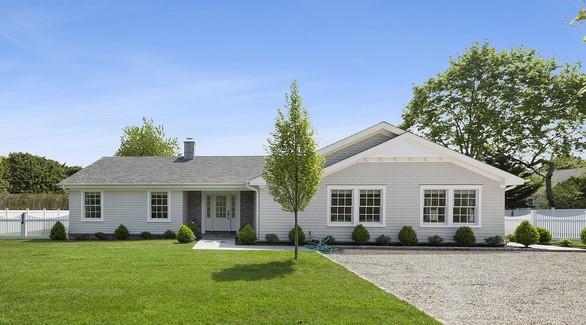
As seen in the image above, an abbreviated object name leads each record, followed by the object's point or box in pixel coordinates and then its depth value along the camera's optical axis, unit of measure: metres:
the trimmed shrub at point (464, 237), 17.58
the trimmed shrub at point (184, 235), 18.09
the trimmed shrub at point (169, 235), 20.36
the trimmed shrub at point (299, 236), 17.55
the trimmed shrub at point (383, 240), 17.77
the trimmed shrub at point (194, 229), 19.98
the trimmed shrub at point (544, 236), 19.05
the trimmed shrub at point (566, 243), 18.67
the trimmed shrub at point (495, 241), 17.77
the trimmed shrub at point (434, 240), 17.78
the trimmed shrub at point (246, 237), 17.42
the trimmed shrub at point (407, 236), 17.56
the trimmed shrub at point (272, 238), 17.84
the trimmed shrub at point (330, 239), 17.80
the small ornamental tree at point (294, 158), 12.93
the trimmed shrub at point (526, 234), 17.84
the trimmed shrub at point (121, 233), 20.09
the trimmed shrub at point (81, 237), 20.55
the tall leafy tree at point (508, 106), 32.19
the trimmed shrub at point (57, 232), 20.03
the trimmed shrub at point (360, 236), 17.55
